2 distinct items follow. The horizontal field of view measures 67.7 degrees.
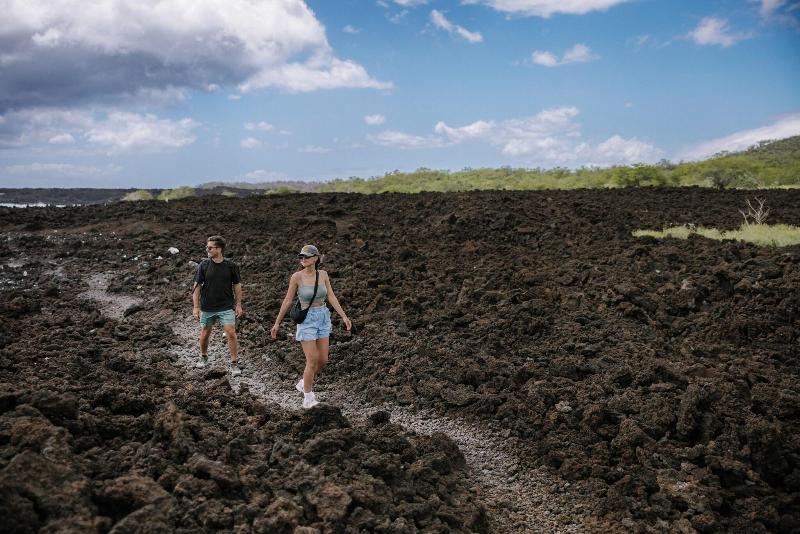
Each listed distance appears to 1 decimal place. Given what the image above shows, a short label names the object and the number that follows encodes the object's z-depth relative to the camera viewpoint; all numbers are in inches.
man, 288.5
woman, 243.0
